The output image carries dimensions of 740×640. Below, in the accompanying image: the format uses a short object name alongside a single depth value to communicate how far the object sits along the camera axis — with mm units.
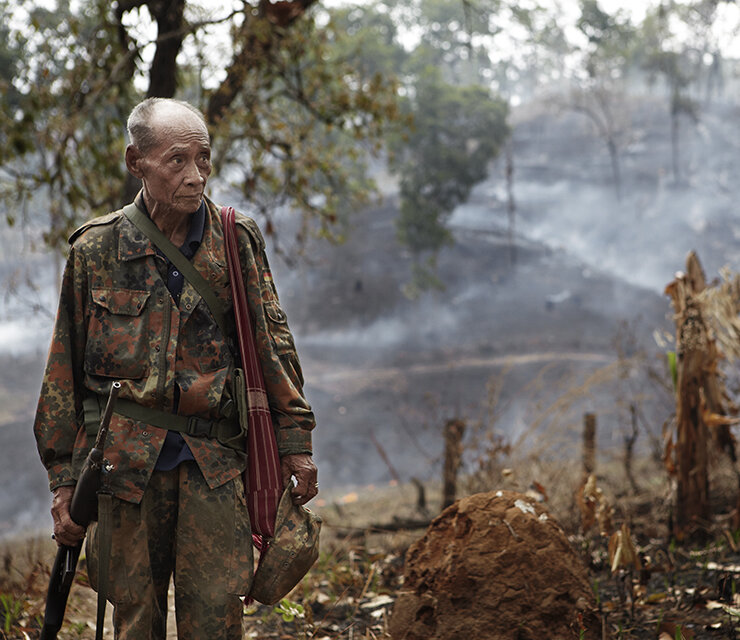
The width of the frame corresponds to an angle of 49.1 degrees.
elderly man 2355
